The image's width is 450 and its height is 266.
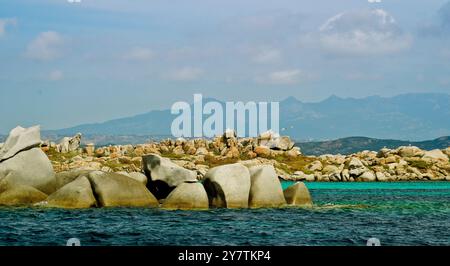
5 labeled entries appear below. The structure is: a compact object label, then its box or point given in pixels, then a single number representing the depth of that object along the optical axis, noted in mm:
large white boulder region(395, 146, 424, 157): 164000
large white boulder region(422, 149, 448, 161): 164000
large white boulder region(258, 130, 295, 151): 168250
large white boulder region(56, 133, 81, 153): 164750
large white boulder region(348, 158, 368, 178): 140000
